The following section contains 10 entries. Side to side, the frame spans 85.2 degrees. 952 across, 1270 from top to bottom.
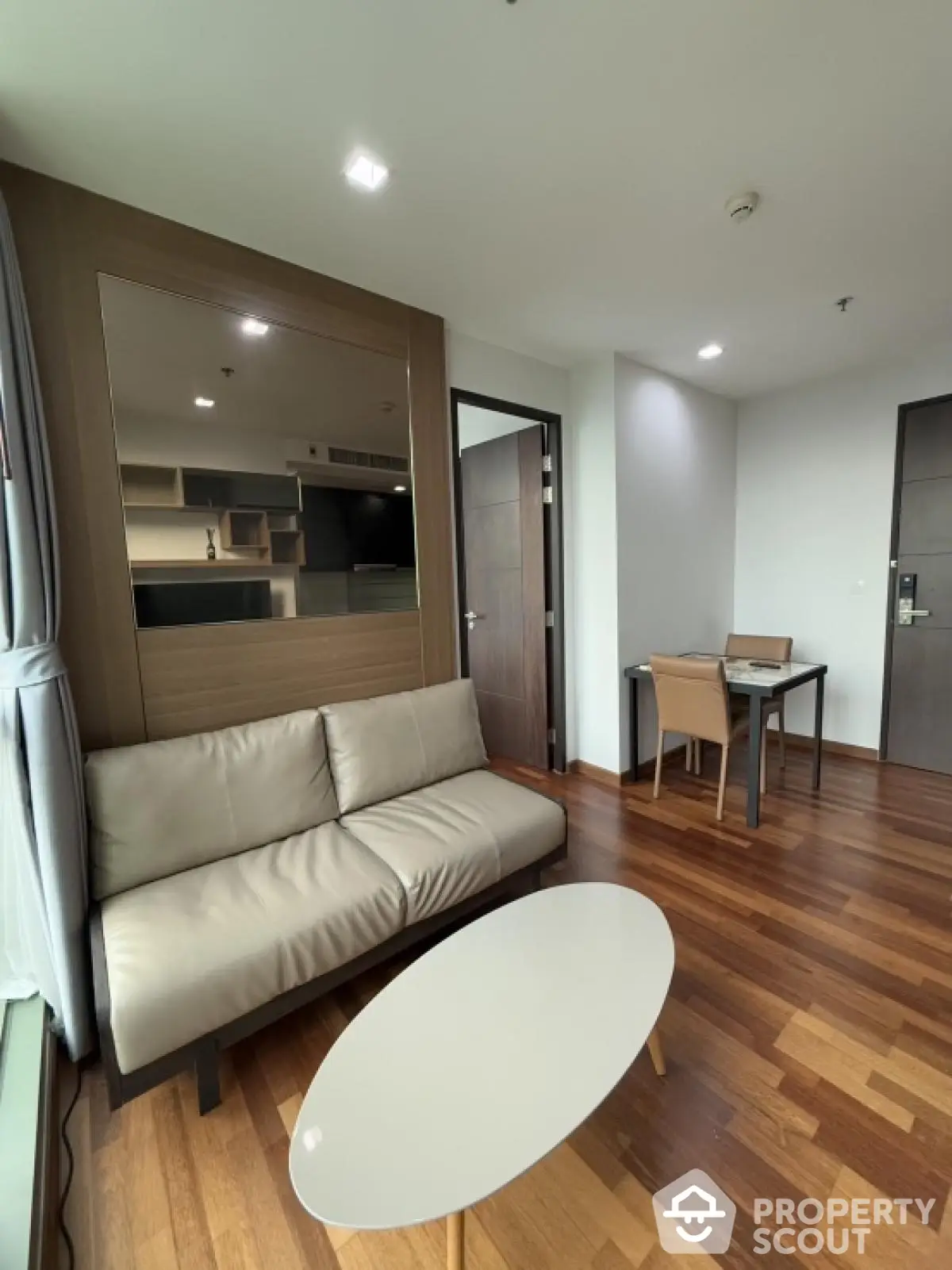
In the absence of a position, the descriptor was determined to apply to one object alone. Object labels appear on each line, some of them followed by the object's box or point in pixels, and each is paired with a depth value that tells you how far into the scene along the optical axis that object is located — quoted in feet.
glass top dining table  8.62
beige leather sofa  4.17
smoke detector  5.73
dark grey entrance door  10.35
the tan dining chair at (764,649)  11.09
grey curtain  4.57
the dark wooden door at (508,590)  10.91
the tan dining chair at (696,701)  8.80
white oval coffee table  2.70
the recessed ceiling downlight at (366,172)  5.11
